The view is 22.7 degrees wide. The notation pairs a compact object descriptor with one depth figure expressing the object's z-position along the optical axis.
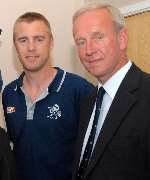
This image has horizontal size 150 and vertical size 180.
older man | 1.35
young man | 1.98
